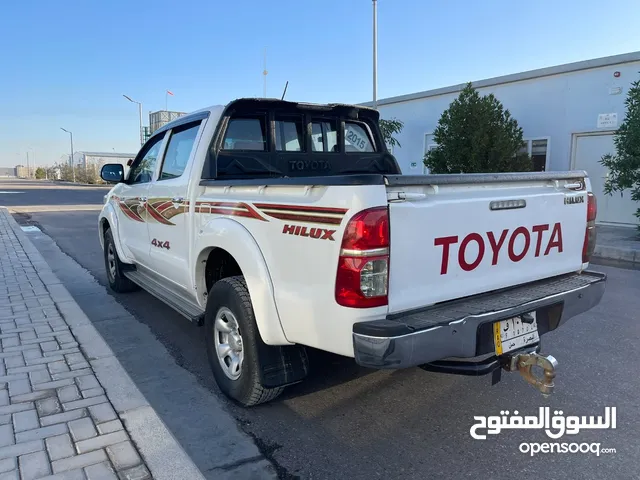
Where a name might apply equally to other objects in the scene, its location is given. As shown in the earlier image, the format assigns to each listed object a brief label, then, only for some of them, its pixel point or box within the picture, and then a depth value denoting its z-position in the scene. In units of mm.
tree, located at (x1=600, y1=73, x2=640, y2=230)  9391
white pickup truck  2406
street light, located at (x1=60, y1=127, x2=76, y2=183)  66012
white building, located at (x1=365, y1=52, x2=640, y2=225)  11469
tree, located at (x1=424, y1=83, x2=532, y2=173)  11828
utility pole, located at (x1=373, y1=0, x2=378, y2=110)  16078
